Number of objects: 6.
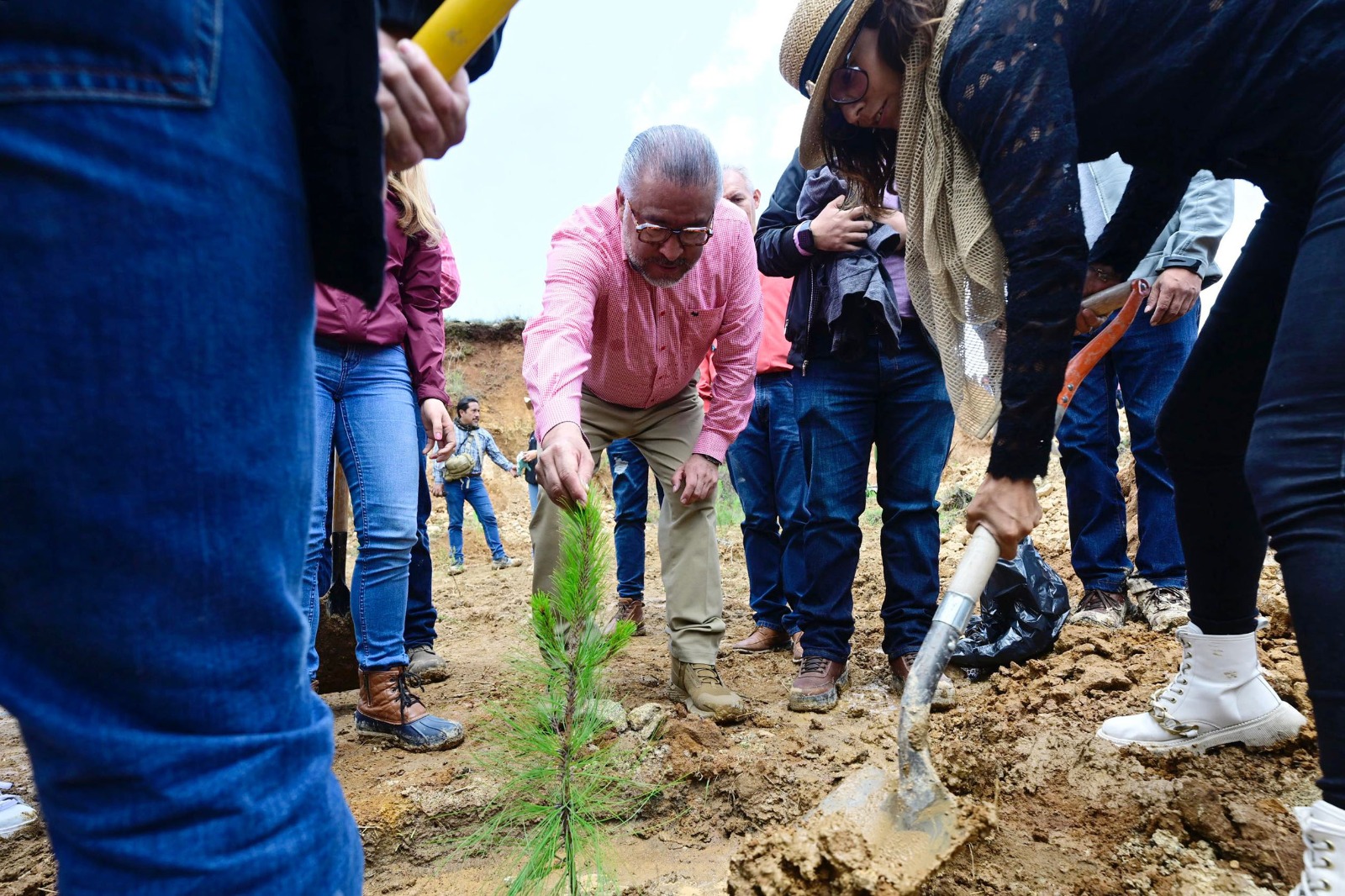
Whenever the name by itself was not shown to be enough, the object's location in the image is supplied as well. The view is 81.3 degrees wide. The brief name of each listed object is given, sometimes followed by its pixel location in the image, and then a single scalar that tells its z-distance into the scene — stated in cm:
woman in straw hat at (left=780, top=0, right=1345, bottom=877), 113
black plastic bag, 255
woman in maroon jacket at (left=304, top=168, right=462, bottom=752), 222
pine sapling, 146
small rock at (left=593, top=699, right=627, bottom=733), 215
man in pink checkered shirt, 229
